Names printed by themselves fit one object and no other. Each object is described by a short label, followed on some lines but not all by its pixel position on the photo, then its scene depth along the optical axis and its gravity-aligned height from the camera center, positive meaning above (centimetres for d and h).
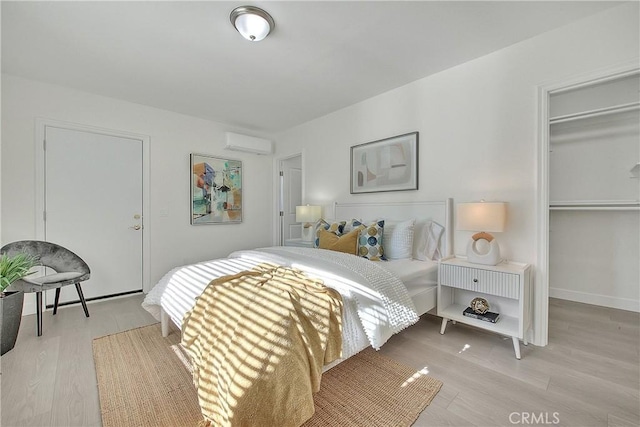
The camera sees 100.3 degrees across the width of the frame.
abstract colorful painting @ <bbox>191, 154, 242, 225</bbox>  394 +33
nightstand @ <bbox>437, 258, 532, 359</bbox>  194 -62
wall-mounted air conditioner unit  410 +109
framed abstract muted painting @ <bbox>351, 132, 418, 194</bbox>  293 +56
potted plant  194 -69
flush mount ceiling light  184 +136
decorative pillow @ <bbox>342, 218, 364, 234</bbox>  295 -16
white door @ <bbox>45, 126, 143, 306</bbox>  296 +8
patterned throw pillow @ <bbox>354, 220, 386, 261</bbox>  258 -31
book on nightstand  209 -83
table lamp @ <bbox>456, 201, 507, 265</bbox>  206 -10
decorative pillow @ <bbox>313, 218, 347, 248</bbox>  297 -19
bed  161 -50
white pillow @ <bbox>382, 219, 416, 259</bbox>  261 -29
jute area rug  138 -106
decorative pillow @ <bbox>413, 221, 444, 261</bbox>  262 -31
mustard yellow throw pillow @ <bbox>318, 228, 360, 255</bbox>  264 -31
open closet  265 +12
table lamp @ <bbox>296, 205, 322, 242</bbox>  383 -2
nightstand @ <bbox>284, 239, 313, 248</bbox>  378 -51
